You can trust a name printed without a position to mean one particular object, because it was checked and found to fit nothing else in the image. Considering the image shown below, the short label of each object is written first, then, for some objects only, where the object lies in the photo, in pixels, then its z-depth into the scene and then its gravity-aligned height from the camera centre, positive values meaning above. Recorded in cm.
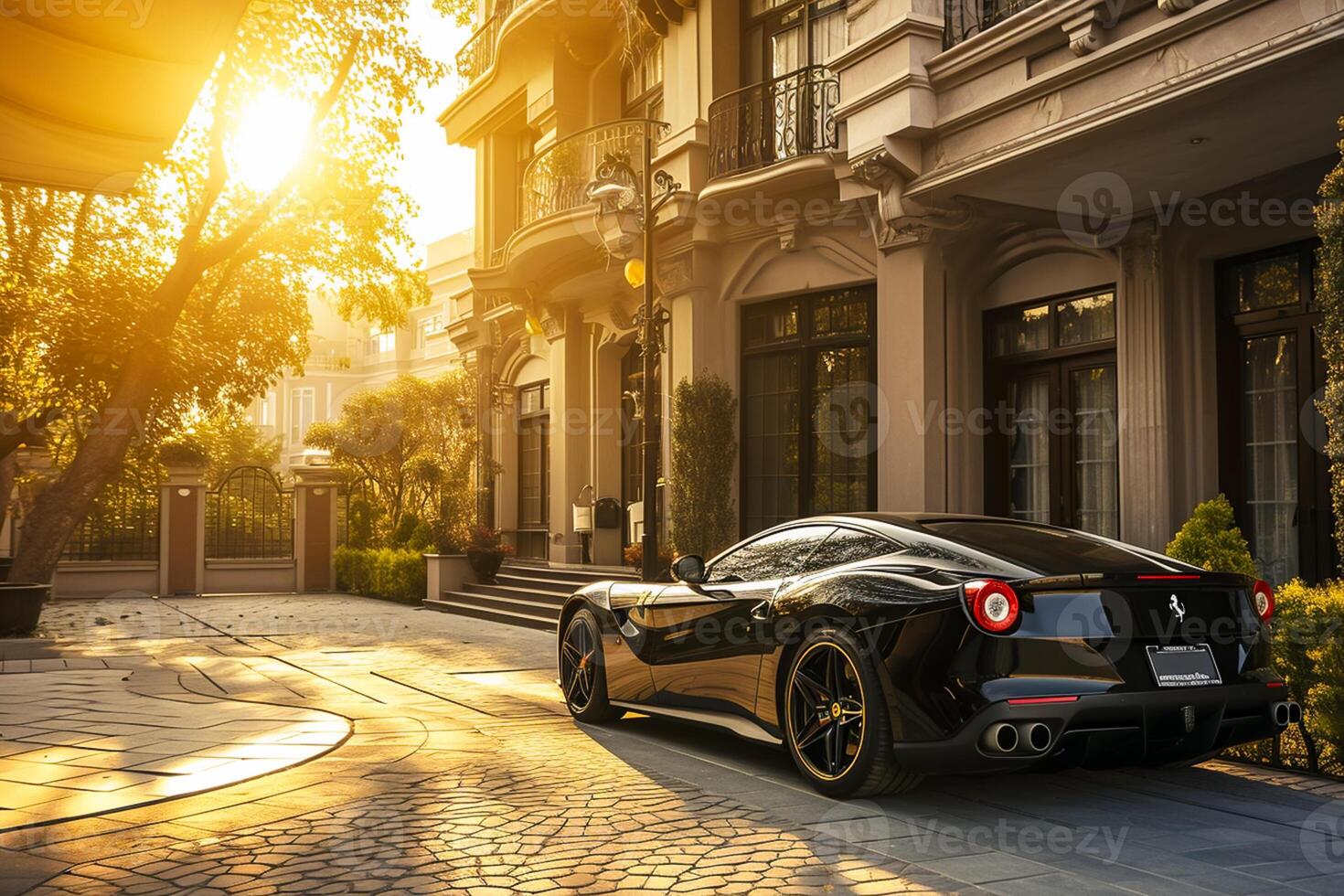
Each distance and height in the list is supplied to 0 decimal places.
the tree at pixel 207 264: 1563 +403
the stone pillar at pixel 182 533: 2339 -24
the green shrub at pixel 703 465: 1508 +67
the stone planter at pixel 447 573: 1997 -89
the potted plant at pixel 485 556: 1981 -61
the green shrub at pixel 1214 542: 751 -17
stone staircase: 1627 -114
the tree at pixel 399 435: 2952 +250
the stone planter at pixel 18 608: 1284 -93
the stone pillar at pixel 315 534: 2525 -29
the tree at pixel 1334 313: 650 +111
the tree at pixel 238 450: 5041 +319
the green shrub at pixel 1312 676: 596 -83
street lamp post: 1308 +346
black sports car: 485 -60
